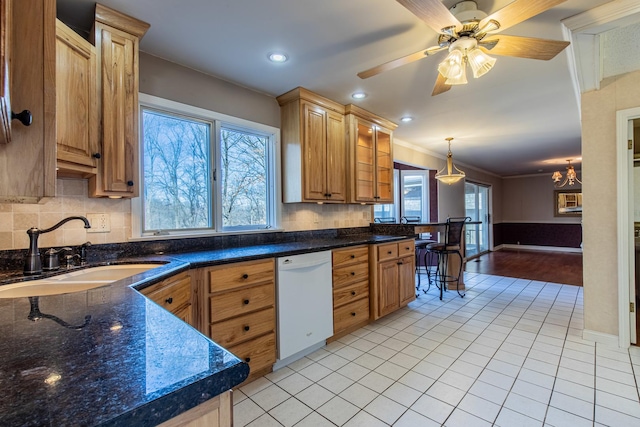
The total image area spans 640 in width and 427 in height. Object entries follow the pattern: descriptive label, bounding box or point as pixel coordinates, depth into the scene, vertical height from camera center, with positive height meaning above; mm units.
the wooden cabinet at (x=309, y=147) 2900 +726
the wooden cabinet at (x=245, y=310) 1888 -639
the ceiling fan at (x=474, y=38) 1382 +993
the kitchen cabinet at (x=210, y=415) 502 -356
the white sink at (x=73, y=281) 1320 -318
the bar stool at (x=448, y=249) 4066 -482
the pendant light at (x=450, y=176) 4605 +618
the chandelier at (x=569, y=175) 6387 +871
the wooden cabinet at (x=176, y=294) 1428 -412
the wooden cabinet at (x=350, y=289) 2708 -712
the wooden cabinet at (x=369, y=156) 3367 +759
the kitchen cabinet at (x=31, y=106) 748 +302
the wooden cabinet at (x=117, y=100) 1721 +726
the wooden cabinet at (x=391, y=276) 3041 -681
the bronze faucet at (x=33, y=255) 1471 -182
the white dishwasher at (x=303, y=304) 2260 -723
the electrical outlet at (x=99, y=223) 1884 -26
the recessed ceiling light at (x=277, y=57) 2219 +1247
